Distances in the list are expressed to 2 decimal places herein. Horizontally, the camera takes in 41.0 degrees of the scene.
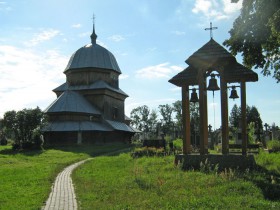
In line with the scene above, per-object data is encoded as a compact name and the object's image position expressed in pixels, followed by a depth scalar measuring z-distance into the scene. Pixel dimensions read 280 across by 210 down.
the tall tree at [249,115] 94.96
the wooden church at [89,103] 42.81
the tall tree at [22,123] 35.03
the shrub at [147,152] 23.16
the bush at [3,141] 50.72
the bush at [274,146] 21.25
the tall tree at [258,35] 13.34
